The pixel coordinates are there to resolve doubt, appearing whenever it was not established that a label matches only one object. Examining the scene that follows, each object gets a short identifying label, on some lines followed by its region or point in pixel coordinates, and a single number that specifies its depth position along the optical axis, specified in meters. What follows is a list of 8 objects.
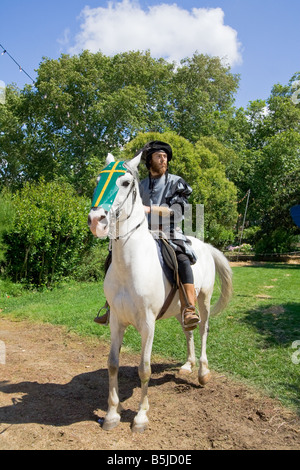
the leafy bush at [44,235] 10.73
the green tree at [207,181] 18.33
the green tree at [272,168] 22.73
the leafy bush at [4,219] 10.41
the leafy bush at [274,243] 23.83
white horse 3.38
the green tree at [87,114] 23.72
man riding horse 4.04
